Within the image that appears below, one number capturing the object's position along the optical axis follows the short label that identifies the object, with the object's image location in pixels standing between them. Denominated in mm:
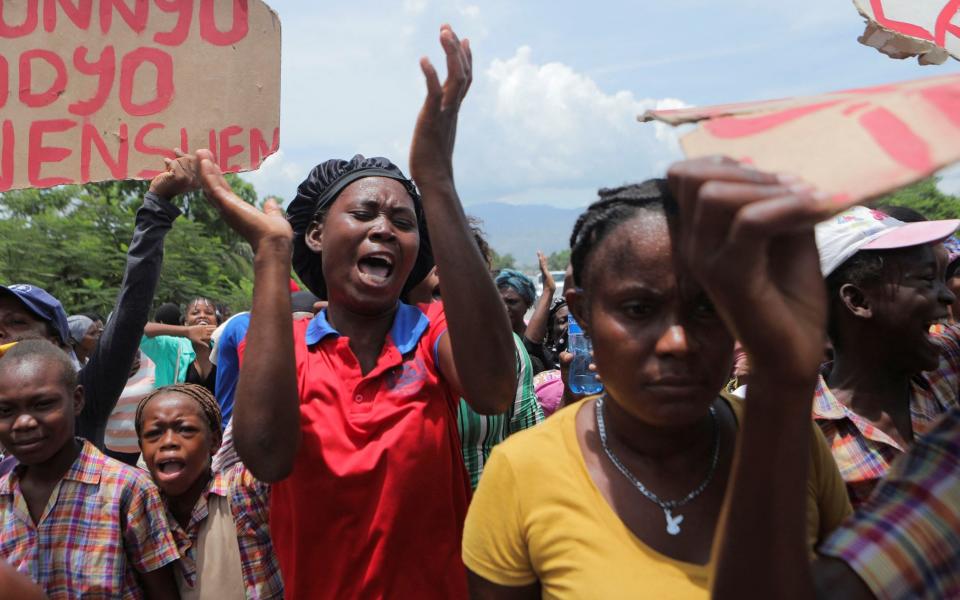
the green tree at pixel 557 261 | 110569
